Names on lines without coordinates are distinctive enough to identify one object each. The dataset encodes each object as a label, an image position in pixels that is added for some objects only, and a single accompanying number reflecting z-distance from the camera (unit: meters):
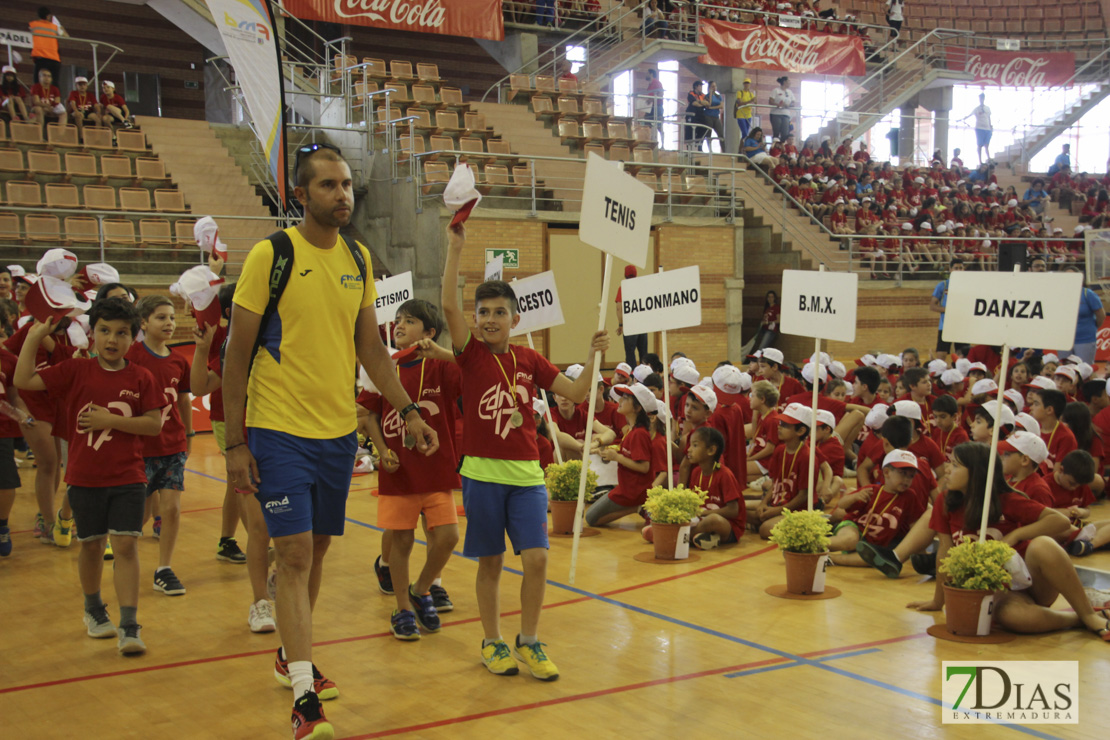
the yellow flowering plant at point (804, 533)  6.00
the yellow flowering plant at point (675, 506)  6.89
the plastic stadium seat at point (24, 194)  14.94
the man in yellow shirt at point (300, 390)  3.64
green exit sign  16.39
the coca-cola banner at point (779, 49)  25.11
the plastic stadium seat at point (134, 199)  15.71
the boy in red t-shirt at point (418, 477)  5.20
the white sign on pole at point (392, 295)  8.72
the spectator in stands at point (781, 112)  26.25
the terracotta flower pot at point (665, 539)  6.96
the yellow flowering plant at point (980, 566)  5.06
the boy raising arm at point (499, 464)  4.58
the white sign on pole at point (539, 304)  7.25
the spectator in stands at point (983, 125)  30.59
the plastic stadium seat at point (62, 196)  15.13
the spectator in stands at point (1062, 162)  31.10
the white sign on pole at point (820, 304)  7.22
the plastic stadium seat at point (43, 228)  14.25
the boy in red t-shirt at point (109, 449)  4.95
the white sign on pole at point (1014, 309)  5.44
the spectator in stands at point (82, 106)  16.81
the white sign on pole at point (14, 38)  18.02
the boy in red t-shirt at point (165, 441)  6.05
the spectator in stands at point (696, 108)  23.16
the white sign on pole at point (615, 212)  6.15
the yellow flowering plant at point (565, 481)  7.84
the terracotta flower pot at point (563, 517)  7.82
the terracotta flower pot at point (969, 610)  5.08
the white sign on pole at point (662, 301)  6.90
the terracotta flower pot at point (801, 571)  6.00
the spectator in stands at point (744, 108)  24.81
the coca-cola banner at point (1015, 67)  30.42
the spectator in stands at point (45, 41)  17.30
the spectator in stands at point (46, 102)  16.47
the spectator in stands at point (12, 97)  16.12
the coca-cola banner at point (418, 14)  20.17
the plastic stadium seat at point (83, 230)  14.60
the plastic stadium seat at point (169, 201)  15.94
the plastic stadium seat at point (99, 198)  15.40
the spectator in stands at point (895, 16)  29.92
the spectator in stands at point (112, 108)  17.34
